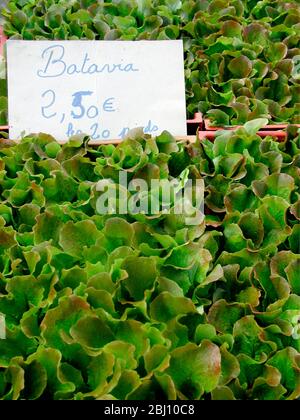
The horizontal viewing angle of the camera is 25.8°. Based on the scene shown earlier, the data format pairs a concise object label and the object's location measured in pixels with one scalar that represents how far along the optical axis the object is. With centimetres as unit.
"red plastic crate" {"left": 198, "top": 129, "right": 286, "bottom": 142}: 103
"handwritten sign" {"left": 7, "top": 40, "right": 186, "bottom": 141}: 104
